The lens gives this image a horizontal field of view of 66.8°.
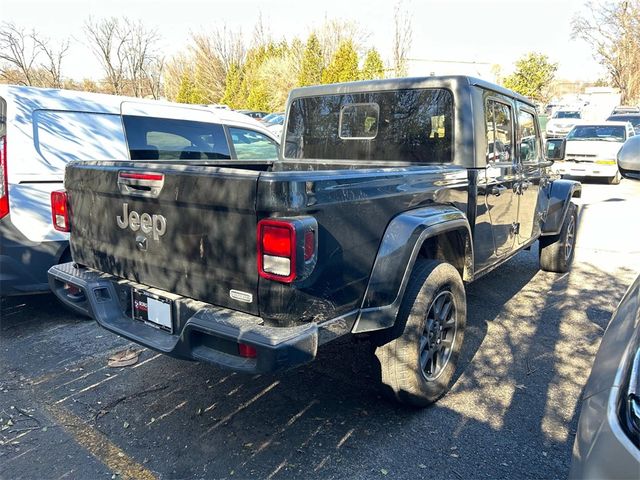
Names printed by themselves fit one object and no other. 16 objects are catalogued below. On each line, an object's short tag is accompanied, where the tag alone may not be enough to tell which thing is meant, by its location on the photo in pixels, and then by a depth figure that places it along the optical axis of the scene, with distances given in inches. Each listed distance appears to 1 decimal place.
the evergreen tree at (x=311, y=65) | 1110.4
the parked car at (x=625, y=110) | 1049.5
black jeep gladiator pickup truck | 86.4
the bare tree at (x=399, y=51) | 920.9
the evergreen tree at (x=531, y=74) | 1141.7
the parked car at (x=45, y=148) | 153.5
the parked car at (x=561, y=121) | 974.4
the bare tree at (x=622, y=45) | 1354.6
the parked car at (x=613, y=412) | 49.9
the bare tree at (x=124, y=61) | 992.9
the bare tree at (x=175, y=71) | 1513.7
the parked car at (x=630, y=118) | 760.6
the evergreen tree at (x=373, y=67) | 980.6
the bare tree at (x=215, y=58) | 1481.3
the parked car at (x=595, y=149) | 537.3
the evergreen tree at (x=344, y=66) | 983.6
